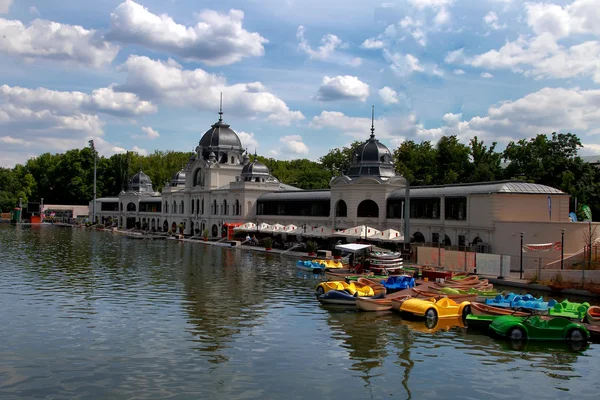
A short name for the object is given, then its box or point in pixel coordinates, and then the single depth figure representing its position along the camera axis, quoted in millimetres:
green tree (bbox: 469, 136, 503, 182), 76688
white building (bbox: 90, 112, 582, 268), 48844
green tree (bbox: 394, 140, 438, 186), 84200
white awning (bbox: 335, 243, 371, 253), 47812
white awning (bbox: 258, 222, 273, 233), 75000
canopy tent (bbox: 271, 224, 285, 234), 73188
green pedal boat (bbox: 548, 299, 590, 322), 27406
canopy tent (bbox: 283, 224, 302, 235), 69550
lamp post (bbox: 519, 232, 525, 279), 41428
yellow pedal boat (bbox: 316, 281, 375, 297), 33781
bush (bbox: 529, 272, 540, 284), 38581
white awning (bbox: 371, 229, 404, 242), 54375
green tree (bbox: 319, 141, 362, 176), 117188
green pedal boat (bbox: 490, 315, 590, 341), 25412
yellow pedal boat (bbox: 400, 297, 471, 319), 29656
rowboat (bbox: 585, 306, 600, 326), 26719
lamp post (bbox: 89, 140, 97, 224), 135438
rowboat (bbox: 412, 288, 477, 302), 31808
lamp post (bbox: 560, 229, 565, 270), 39625
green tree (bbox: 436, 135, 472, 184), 80488
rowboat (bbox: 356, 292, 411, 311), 31438
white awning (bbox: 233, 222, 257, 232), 77750
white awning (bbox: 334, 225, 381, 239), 56938
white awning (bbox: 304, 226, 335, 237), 65175
